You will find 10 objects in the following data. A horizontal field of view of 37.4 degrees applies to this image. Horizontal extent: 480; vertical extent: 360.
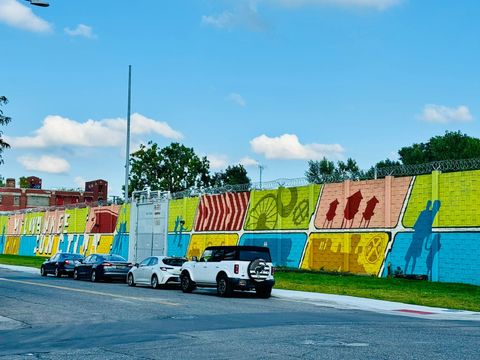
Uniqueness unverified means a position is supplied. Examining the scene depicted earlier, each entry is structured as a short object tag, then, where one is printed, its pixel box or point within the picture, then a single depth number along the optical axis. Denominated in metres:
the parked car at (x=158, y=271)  29.89
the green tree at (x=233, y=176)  118.56
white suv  24.62
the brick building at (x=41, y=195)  132.62
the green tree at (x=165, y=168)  99.31
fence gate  53.03
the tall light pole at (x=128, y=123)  54.76
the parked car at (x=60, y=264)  40.41
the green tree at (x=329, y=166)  93.44
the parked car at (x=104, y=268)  35.28
